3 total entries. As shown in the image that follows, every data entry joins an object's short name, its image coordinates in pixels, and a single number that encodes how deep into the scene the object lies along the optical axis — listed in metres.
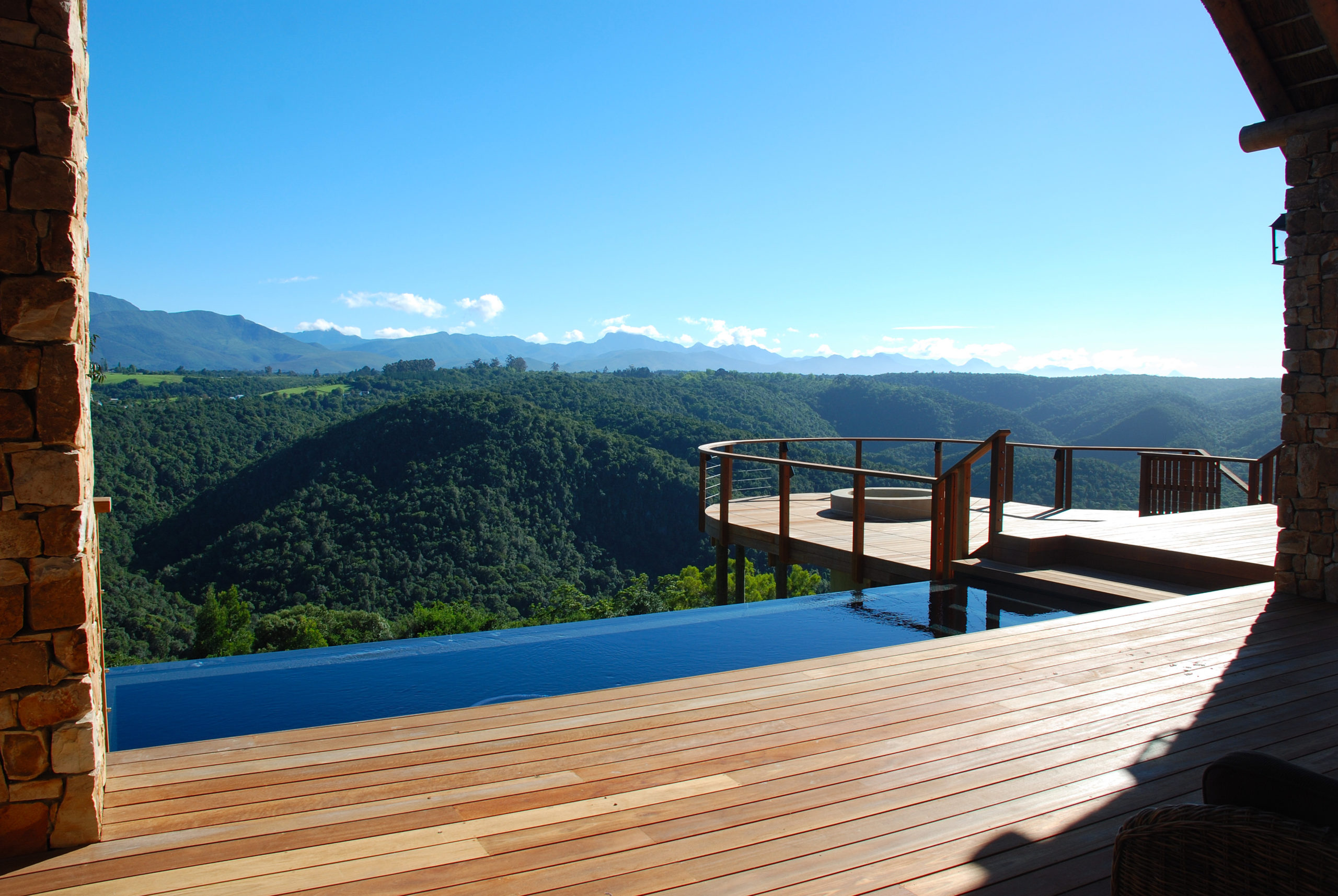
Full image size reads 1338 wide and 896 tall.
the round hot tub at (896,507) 7.54
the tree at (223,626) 10.12
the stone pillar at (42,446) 1.67
